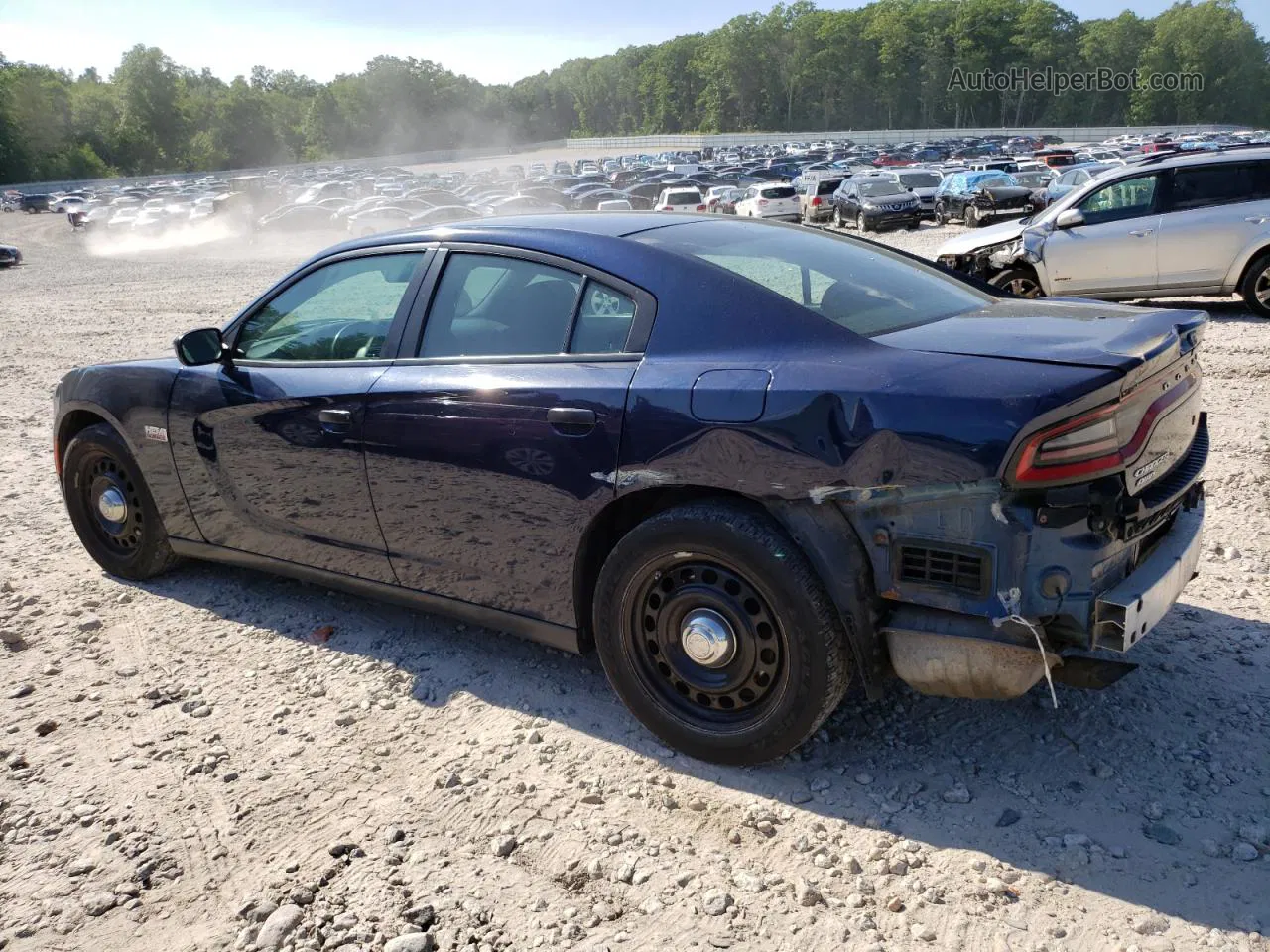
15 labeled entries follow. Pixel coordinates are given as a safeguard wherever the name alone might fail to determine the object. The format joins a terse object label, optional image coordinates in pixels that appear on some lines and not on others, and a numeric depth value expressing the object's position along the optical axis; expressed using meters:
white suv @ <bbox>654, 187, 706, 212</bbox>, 33.19
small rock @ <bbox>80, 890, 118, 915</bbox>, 2.76
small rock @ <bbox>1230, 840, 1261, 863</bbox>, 2.63
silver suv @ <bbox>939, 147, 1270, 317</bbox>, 10.10
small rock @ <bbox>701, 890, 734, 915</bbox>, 2.59
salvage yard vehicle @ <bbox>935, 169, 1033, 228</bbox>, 25.43
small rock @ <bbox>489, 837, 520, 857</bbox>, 2.88
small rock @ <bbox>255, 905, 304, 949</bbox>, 2.57
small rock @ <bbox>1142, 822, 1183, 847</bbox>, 2.72
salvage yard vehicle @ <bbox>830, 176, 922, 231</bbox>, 27.27
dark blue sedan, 2.64
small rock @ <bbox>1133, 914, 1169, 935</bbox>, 2.40
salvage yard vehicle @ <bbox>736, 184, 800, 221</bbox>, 31.55
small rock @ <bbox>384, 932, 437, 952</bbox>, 2.51
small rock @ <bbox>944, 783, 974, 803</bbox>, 2.98
